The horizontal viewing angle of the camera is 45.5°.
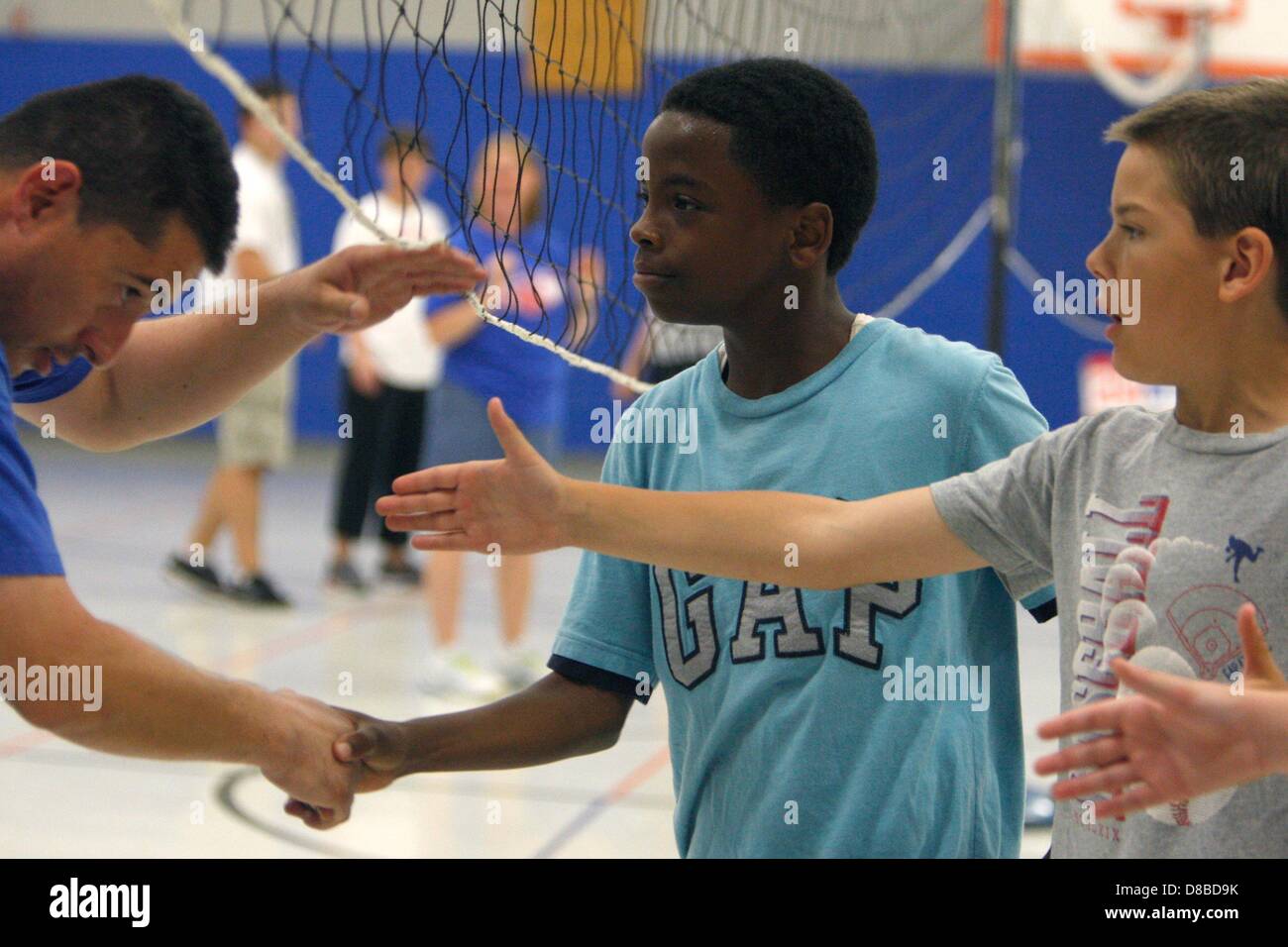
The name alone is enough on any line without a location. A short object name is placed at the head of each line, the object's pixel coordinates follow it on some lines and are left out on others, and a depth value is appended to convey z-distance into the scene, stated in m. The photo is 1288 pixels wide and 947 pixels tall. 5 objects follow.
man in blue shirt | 1.62
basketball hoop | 9.65
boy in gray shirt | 1.47
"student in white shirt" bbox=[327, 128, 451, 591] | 7.31
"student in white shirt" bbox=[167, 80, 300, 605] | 6.70
